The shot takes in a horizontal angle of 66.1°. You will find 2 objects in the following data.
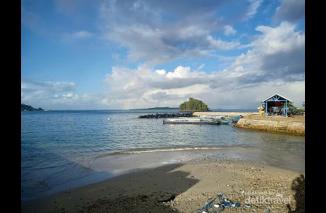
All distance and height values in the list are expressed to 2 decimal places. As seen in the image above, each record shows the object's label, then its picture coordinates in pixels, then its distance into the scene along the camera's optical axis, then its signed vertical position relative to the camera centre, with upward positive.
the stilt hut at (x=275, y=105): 44.51 +1.13
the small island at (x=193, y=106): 149.57 +3.20
